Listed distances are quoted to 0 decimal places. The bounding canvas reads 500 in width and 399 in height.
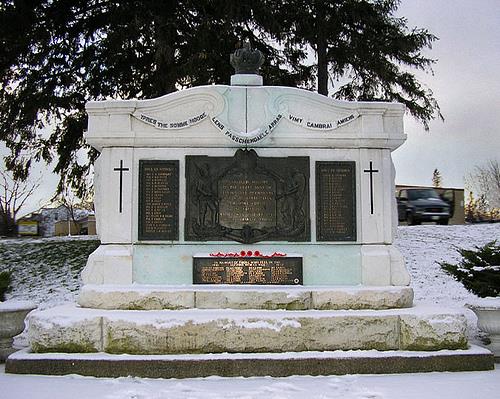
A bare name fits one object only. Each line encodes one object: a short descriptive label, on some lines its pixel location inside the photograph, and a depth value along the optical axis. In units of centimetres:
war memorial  773
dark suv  2423
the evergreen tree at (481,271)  922
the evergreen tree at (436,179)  8421
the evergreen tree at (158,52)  1655
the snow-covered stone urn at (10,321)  768
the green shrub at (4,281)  1001
